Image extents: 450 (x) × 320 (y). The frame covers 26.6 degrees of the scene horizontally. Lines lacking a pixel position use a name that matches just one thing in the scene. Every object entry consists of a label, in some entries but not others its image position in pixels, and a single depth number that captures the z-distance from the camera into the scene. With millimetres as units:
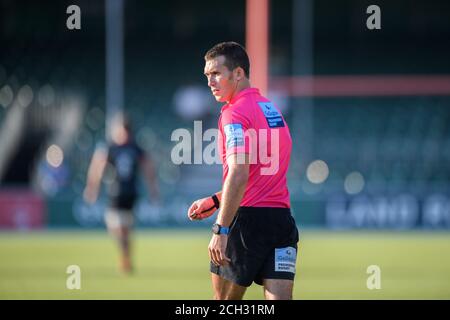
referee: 7035
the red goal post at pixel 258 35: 24234
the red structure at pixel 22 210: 23531
